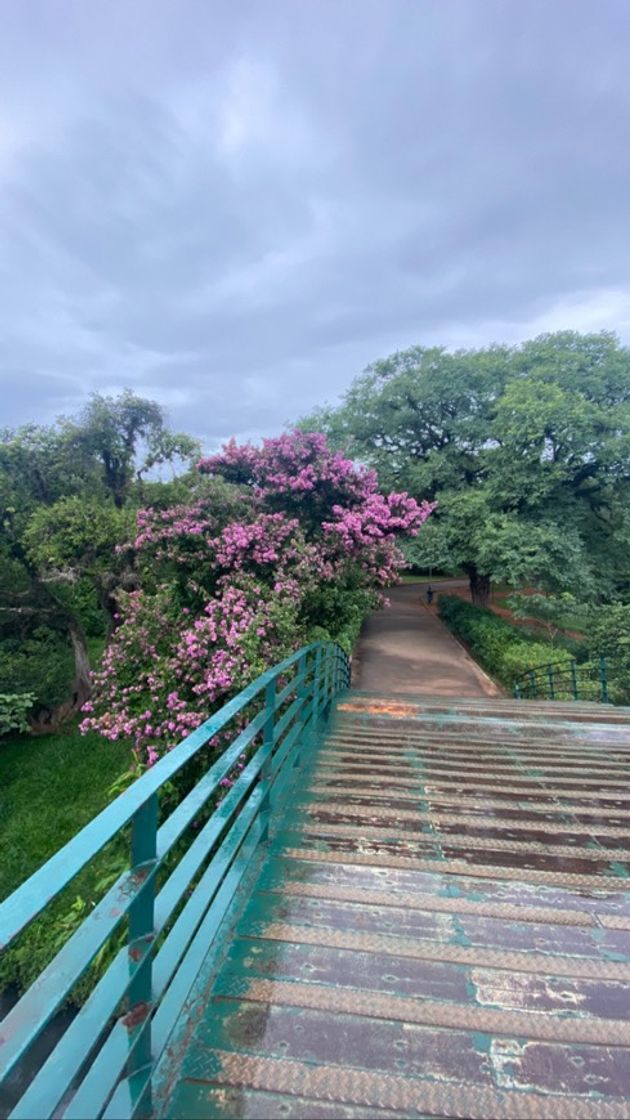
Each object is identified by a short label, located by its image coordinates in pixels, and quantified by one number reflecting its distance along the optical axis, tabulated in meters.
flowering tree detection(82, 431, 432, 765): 5.91
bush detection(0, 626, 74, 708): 11.69
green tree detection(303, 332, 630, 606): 14.47
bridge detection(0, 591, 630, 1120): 1.14
